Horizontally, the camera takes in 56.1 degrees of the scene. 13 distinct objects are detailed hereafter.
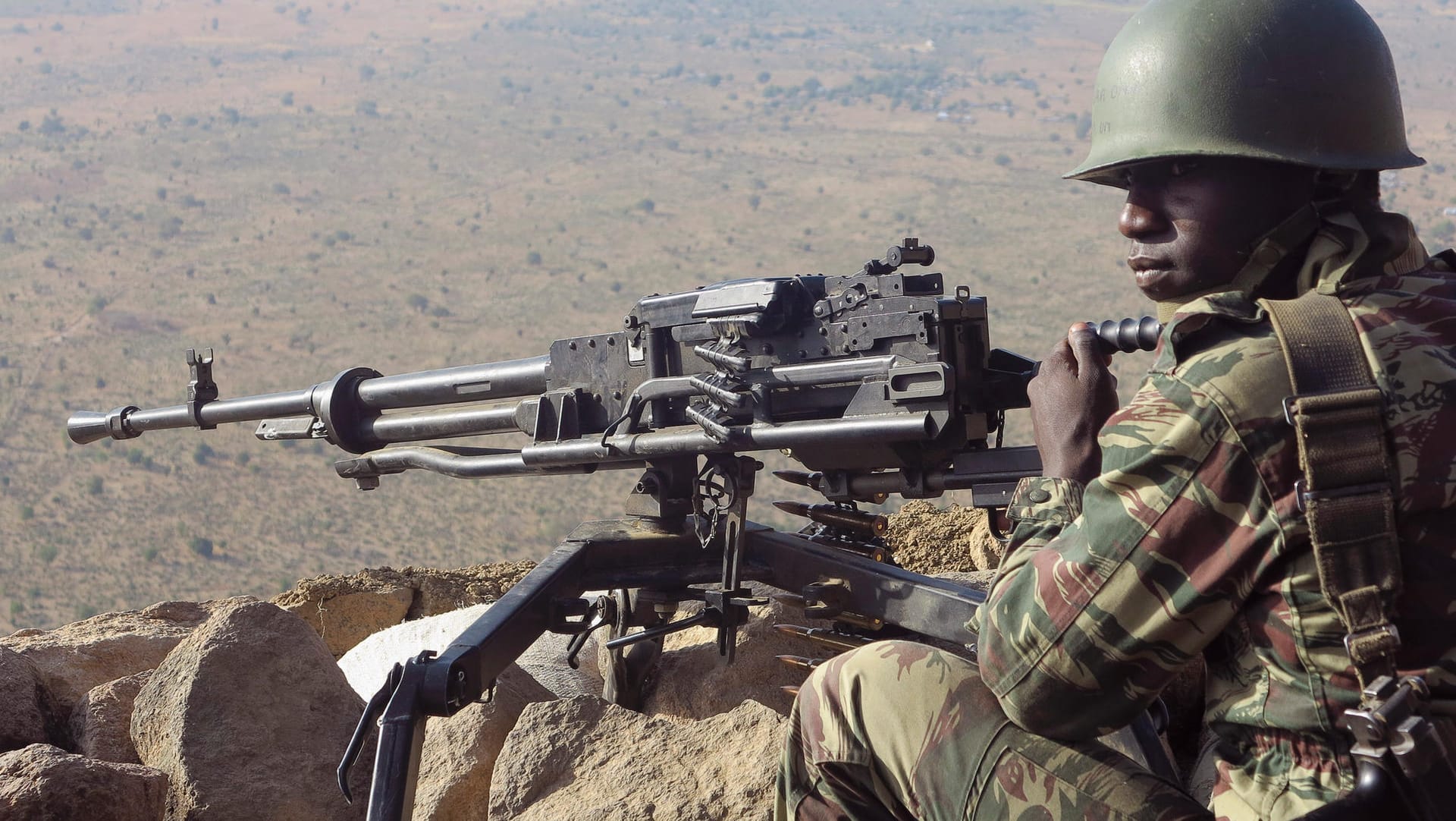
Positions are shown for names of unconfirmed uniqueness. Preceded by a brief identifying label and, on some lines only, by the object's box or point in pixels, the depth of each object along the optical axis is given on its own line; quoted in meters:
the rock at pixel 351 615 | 6.70
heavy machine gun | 3.73
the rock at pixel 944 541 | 6.42
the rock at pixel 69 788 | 3.78
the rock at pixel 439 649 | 5.52
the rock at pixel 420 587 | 6.78
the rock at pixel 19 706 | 4.74
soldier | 2.06
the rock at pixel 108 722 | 4.81
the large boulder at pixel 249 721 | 4.32
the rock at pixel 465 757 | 4.32
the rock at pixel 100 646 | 5.45
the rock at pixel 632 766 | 3.80
